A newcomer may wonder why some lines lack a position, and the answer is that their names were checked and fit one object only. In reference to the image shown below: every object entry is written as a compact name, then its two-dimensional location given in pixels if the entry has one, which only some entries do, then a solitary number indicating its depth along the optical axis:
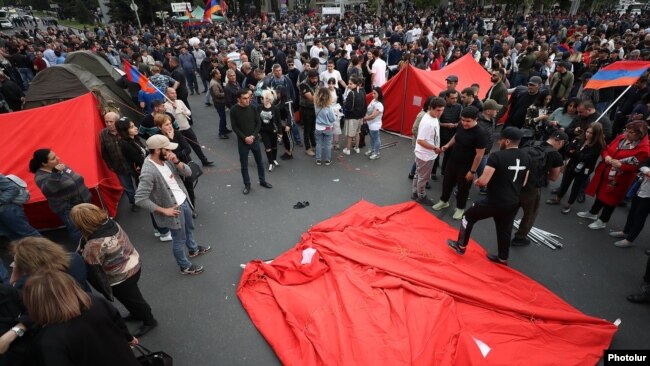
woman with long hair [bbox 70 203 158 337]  2.86
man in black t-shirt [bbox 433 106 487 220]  4.80
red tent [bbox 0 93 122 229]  5.32
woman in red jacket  4.61
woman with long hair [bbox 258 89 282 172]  6.91
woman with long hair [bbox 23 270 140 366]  1.99
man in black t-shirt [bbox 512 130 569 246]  4.40
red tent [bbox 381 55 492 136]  8.19
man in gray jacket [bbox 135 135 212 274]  3.75
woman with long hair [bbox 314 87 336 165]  6.93
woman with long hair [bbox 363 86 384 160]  7.22
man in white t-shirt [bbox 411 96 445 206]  5.31
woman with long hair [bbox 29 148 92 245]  4.21
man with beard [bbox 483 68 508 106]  7.39
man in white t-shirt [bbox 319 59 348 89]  8.79
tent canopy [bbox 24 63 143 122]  8.13
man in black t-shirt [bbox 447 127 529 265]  3.91
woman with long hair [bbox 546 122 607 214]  5.08
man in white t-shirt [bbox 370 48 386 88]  10.19
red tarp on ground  3.30
